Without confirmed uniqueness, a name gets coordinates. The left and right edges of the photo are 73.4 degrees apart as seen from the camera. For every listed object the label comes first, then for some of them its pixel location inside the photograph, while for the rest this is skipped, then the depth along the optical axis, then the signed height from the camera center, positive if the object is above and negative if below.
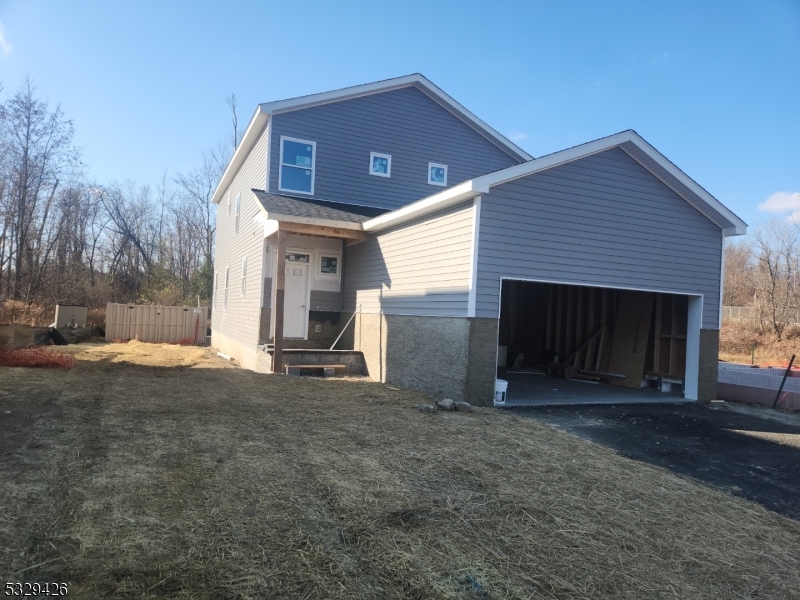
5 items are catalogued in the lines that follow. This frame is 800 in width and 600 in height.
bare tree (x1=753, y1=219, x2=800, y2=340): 27.61 +1.92
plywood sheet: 12.47 -0.50
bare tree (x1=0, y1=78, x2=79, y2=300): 25.86 +4.49
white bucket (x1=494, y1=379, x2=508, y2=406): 9.12 -1.44
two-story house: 9.10 +1.18
